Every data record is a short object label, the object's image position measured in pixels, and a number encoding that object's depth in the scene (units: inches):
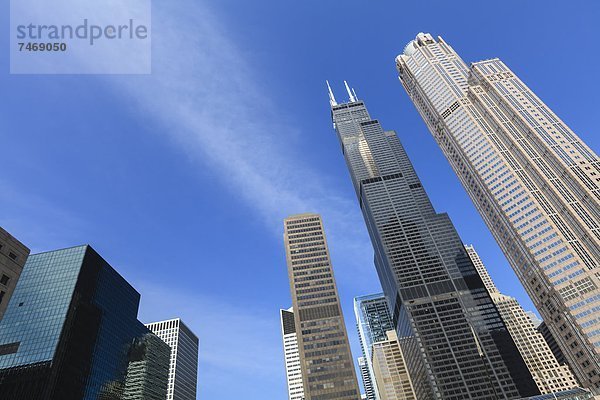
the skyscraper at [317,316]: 5172.2
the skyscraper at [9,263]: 2645.4
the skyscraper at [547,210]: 5329.7
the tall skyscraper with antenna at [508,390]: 7711.6
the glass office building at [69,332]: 4601.4
